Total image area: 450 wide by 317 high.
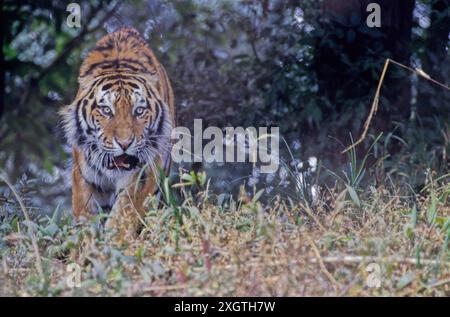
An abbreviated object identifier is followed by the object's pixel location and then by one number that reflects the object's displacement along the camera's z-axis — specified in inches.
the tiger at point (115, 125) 380.2
